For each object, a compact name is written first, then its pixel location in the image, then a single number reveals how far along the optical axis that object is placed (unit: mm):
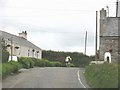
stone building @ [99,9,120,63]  41562
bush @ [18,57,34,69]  45247
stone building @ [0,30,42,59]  60844
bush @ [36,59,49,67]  57738
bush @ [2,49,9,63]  35250
